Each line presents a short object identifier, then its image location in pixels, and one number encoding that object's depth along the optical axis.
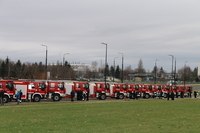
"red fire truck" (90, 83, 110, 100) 47.59
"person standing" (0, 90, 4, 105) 32.41
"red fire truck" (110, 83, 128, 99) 50.06
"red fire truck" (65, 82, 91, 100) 43.25
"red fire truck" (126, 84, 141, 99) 49.65
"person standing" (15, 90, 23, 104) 33.62
